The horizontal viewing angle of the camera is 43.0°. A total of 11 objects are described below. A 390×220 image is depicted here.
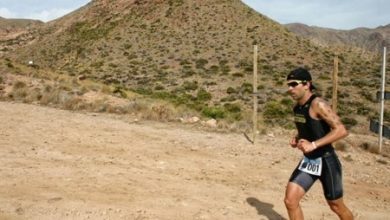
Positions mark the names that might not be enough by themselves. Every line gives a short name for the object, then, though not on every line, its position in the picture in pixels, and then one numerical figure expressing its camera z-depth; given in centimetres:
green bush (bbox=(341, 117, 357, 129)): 2330
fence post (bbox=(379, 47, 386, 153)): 1208
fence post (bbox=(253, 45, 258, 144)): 1209
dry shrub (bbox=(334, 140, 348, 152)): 1283
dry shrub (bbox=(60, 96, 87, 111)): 1706
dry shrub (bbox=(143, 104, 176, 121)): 1573
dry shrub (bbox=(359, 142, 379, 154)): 1307
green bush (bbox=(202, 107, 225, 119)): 1881
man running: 513
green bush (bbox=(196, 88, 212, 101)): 3102
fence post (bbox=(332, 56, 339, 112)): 1178
